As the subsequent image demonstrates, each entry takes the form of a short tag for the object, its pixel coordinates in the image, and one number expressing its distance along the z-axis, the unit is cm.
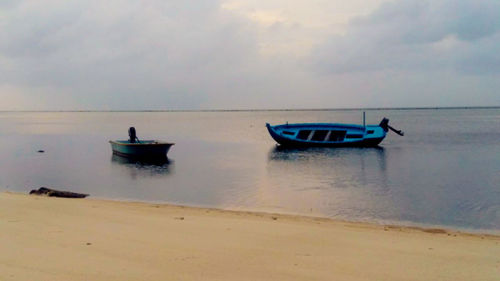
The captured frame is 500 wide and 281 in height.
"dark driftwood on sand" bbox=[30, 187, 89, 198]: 1576
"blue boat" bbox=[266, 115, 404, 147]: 4447
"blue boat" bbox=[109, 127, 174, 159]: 3256
